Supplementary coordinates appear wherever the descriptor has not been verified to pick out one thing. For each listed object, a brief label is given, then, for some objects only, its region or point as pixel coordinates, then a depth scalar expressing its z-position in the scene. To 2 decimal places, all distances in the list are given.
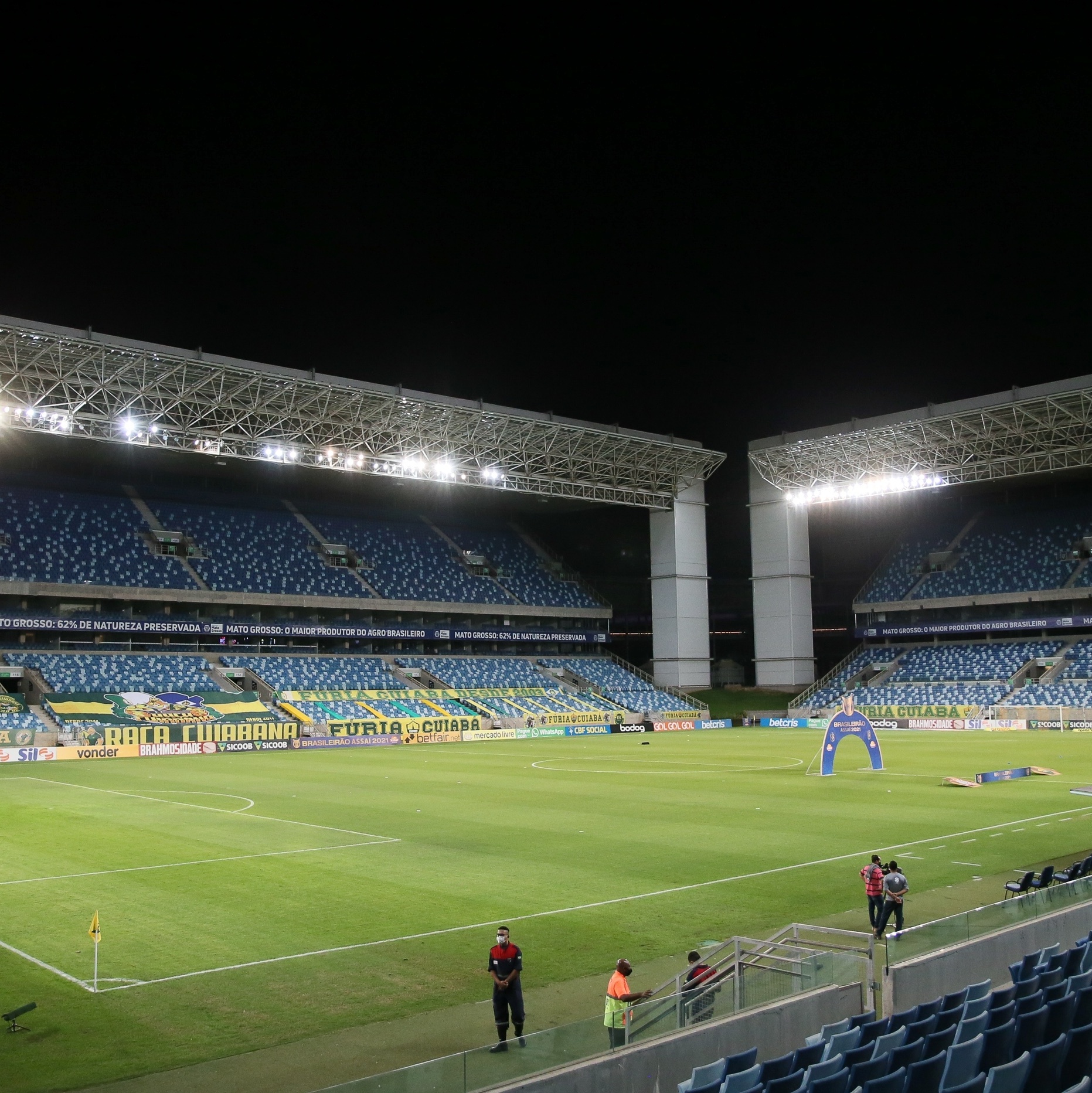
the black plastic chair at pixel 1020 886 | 17.03
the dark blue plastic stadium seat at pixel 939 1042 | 8.46
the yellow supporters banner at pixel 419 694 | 64.25
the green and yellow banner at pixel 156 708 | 54.94
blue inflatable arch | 39.06
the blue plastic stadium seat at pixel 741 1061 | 8.37
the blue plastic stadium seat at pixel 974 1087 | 7.14
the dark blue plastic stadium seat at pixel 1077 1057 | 8.06
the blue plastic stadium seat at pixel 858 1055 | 8.13
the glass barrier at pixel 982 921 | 10.92
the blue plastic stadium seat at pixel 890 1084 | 7.29
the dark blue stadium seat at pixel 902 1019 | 9.24
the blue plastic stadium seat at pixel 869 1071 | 7.68
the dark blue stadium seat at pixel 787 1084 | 7.53
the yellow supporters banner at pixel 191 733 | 51.88
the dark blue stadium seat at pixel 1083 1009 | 9.09
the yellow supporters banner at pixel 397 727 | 59.81
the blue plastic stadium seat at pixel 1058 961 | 10.64
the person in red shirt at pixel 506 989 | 11.85
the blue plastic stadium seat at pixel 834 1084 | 7.39
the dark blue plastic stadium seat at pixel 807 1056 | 8.34
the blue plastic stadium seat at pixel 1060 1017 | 8.82
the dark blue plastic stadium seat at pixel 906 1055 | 8.09
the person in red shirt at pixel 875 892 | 16.14
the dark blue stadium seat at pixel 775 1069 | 8.02
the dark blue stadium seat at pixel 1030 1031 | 8.52
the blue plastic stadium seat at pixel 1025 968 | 10.60
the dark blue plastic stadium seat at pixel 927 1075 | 7.65
